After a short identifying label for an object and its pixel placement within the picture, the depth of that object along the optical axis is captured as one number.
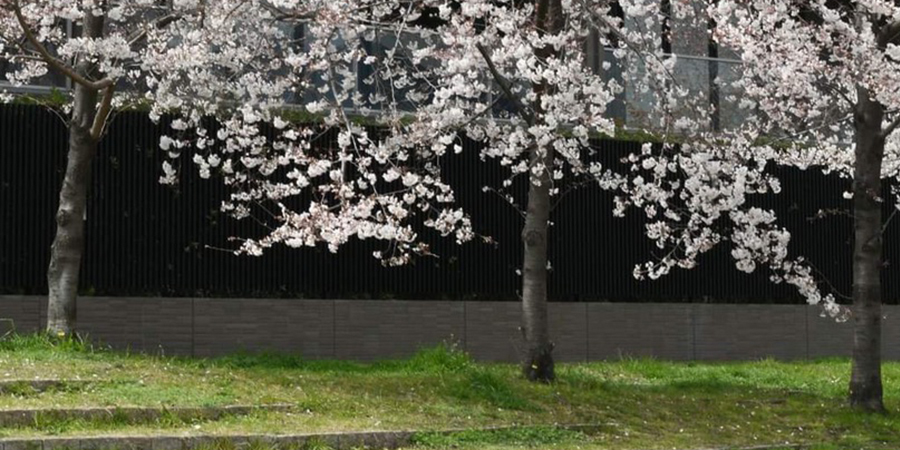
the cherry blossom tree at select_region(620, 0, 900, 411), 14.42
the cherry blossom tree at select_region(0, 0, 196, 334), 14.60
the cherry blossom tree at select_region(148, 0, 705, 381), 14.15
